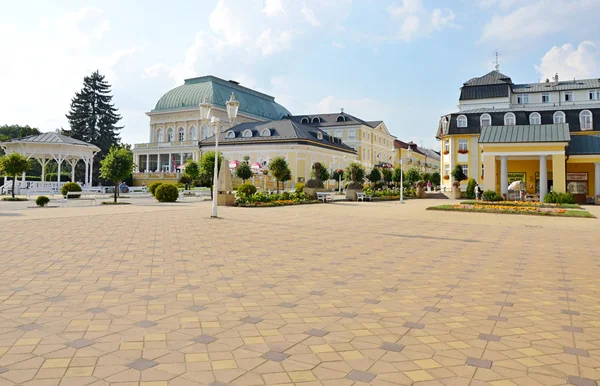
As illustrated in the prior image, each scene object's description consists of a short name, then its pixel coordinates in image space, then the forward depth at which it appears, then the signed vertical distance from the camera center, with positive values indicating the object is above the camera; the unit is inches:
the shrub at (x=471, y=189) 1603.1 +19.5
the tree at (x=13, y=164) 1117.1 +81.8
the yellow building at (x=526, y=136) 1200.2 +194.9
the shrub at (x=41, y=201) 872.7 -13.9
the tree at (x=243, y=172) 1775.3 +95.0
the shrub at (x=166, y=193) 1125.1 +3.5
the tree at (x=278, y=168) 1501.0 +94.4
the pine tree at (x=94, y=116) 2733.8 +518.5
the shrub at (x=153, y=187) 1396.4 +24.8
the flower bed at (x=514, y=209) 786.8 -31.5
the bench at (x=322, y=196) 1199.6 -6.7
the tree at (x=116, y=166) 1068.5 +74.2
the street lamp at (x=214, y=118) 679.7 +137.1
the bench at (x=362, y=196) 1338.6 -6.0
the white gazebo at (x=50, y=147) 1434.5 +167.1
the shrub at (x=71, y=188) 1255.8 +20.1
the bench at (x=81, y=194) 1049.5 +0.9
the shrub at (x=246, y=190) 1094.2 +12.0
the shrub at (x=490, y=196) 1131.3 -5.3
